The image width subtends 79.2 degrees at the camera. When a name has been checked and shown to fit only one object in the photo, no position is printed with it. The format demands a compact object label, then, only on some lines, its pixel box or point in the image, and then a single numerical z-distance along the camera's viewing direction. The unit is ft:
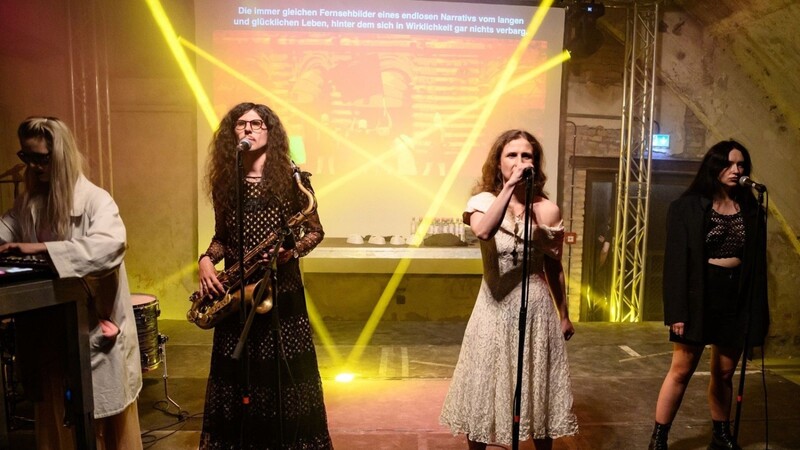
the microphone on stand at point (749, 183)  7.62
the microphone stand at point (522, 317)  5.81
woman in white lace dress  6.77
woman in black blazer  8.21
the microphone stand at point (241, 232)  5.95
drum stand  10.77
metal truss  18.38
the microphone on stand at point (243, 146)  5.97
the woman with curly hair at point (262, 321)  6.99
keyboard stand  5.24
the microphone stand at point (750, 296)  7.85
